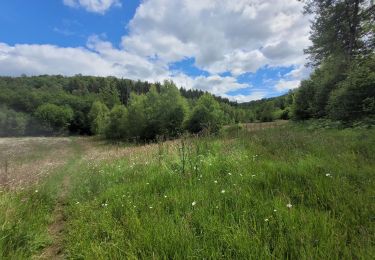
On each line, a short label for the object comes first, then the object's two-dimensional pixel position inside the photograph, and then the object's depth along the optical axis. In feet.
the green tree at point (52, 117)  244.83
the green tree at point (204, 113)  97.09
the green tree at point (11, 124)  231.71
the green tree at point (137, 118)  112.06
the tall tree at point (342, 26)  55.62
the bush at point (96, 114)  211.61
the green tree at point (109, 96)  311.47
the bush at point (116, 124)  142.33
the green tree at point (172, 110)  104.25
